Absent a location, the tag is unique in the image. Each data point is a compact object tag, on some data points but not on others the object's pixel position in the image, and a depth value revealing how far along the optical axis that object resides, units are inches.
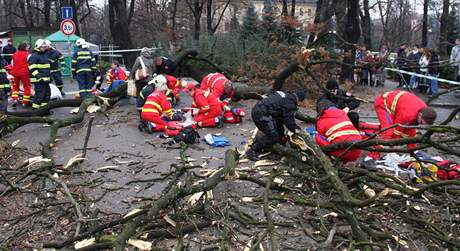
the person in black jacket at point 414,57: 511.8
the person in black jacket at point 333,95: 244.8
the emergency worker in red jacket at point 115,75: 400.9
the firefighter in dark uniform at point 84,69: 368.2
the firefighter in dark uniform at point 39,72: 333.4
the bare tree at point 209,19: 911.0
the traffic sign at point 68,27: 497.9
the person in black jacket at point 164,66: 359.6
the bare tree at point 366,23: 761.0
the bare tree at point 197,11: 907.4
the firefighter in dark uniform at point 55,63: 362.6
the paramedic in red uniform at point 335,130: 198.2
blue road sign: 520.4
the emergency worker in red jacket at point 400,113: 211.4
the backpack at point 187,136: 260.5
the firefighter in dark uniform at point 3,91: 340.8
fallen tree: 141.4
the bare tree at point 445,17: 754.8
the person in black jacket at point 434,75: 470.3
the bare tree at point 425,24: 872.1
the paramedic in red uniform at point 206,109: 298.0
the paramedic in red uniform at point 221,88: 317.7
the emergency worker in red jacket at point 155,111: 281.0
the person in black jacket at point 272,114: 220.1
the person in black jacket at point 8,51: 465.7
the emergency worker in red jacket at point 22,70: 356.2
